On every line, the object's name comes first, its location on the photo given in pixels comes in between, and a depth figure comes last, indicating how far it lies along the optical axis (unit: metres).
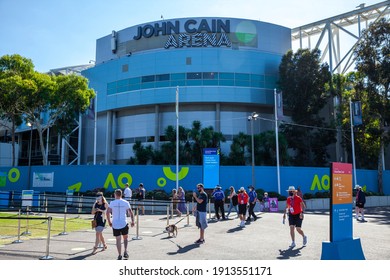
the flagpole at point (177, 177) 27.60
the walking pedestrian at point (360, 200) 19.23
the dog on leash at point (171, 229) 13.13
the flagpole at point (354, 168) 34.82
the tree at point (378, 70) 36.75
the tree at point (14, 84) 33.28
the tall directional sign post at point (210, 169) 28.00
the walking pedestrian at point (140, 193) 21.83
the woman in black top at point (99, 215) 10.49
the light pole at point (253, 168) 28.66
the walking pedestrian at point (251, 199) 18.88
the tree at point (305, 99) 42.97
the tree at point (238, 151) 38.71
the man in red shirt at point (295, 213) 11.31
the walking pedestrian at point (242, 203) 16.67
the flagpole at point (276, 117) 29.79
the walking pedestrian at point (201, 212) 12.00
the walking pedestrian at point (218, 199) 18.11
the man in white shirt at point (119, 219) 9.23
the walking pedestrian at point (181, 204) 21.02
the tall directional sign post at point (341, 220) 8.13
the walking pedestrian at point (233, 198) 19.78
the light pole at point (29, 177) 32.31
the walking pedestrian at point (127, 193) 20.39
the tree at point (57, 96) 35.00
